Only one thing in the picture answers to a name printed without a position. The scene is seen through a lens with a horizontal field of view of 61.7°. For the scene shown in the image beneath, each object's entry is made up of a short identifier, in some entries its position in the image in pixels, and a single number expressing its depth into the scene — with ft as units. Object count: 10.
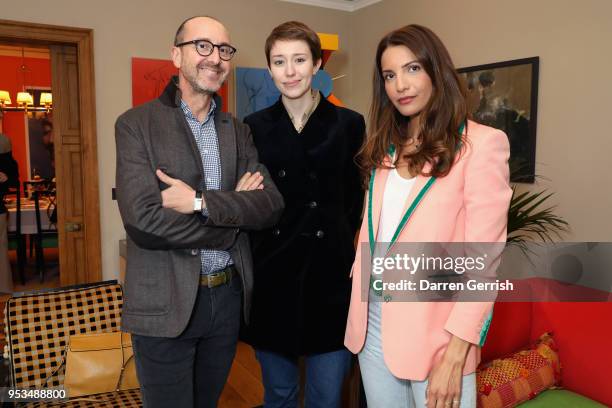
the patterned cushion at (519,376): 6.30
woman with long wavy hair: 3.88
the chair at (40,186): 20.81
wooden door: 12.66
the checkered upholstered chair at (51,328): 6.55
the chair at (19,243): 17.49
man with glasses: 4.67
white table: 17.76
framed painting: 10.29
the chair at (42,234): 17.65
